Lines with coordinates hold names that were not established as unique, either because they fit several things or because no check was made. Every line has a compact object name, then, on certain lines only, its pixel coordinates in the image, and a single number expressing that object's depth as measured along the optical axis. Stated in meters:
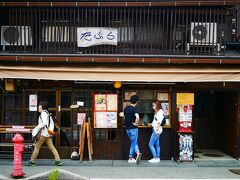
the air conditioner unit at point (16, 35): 14.38
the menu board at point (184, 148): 14.02
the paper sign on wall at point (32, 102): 14.51
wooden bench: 14.20
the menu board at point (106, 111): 14.35
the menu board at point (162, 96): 14.55
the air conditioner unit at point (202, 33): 14.27
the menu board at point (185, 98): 14.39
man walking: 12.88
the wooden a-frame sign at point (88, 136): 13.84
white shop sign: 14.12
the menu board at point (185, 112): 14.30
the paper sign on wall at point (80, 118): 14.38
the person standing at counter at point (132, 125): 13.55
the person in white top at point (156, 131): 13.70
